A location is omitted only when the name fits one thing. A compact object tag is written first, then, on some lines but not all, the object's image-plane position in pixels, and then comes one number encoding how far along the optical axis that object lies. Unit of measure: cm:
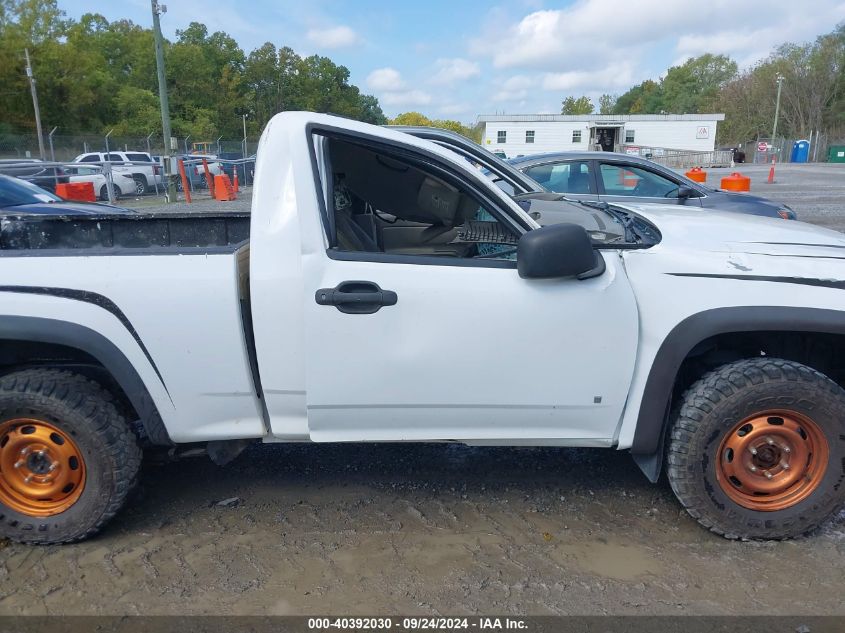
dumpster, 5572
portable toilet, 5594
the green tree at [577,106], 11812
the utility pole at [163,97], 2044
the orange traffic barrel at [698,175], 2159
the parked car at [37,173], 1488
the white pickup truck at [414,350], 265
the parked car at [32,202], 895
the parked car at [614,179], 761
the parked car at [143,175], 2311
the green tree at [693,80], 9794
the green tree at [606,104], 13188
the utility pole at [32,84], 3814
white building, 5119
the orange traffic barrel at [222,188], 2119
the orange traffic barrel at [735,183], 1833
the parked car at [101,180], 2102
